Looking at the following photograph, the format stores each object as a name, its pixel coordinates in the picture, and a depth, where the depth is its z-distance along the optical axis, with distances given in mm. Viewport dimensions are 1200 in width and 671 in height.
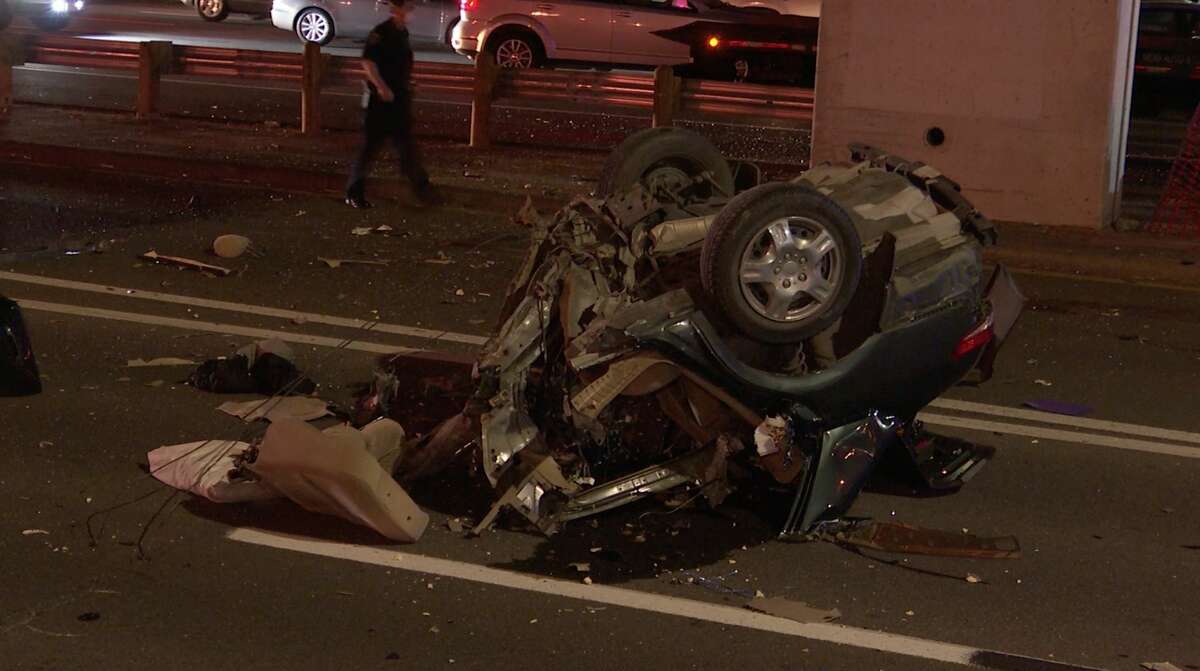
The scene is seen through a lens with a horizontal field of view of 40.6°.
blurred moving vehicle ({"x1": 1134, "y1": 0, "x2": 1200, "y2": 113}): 23609
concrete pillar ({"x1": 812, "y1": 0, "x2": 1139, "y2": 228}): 13172
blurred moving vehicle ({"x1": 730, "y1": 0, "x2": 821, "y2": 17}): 27156
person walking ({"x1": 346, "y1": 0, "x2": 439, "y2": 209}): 13297
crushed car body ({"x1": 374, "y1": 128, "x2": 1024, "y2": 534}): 5910
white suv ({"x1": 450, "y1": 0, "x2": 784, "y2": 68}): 23641
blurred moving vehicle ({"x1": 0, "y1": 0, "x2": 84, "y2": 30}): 30922
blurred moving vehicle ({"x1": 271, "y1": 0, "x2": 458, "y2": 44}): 29469
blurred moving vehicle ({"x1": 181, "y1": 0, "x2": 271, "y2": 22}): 34125
